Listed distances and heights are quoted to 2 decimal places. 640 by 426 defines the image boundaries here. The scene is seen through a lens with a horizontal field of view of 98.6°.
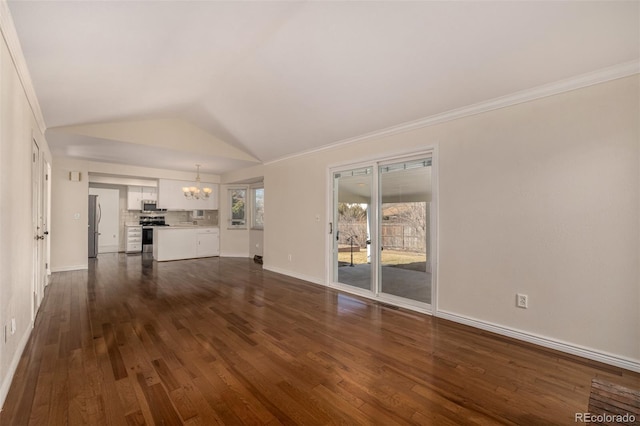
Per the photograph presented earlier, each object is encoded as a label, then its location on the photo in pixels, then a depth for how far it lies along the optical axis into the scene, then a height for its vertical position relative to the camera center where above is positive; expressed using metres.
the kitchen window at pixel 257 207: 8.20 +0.19
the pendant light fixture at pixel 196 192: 6.80 +0.55
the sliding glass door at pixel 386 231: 3.69 -0.26
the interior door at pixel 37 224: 3.15 -0.13
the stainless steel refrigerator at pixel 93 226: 7.71 -0.36
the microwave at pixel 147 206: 9.11 +0.24
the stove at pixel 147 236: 8.71 -0.72
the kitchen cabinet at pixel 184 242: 7.34 -0.81
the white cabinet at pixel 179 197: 7.55 +0.45
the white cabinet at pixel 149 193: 9.18 +0.68
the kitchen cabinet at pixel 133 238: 8.80 -0.80
